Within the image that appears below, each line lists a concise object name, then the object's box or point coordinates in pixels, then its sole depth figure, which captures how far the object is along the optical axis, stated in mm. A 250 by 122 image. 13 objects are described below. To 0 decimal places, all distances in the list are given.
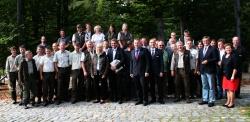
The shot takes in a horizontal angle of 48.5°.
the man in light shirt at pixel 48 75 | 8982
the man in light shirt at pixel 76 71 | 8991
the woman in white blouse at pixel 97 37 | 9528
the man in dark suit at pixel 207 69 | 8125
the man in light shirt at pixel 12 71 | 9242
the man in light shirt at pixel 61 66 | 9000
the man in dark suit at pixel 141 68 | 8497
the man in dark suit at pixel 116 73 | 8809
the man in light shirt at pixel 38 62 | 9008
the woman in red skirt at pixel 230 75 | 7835
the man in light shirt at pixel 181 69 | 8627
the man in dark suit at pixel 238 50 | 8686
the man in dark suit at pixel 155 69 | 8614
